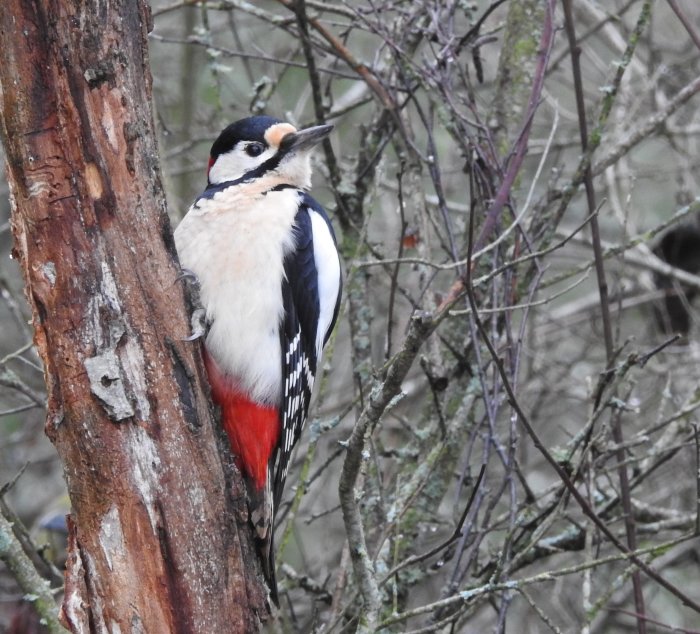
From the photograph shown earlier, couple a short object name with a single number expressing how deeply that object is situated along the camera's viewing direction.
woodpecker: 5.71
